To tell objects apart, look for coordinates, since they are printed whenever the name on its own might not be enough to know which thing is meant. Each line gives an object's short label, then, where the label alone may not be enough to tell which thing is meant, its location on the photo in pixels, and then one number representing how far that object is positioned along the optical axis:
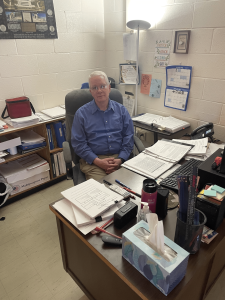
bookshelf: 2.26
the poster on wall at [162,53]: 2.20
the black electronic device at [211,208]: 0.92
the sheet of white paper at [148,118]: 2.27
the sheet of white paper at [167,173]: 1.30
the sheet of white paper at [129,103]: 2.73
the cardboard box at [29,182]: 2.36
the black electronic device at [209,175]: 1.06
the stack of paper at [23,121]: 2.16
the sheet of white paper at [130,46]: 2.42
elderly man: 1.82
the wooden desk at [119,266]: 0.78
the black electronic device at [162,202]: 0.99
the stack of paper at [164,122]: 2.08
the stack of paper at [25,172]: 2.31
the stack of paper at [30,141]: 2.31
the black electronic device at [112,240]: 0.90
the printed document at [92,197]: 1.03
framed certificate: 1.99
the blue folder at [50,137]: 2.45
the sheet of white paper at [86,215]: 0.99
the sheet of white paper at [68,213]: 0.97
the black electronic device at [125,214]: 0.97
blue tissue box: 0.70
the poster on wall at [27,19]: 2.10
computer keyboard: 1.22
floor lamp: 2.14
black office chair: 1.93
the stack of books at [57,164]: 2.59
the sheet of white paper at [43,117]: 2.37
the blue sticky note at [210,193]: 0.94
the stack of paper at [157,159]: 1.38
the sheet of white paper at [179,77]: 2.11
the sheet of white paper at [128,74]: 2.57
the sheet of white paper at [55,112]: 2.43
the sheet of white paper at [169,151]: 1.49
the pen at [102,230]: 0.93
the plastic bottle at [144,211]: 0.94
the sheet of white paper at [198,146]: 1.51
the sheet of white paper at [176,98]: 2.20
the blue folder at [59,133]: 2.49
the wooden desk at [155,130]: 2.05
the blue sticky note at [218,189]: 0.96
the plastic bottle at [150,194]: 0.97
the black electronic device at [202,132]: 1.84
